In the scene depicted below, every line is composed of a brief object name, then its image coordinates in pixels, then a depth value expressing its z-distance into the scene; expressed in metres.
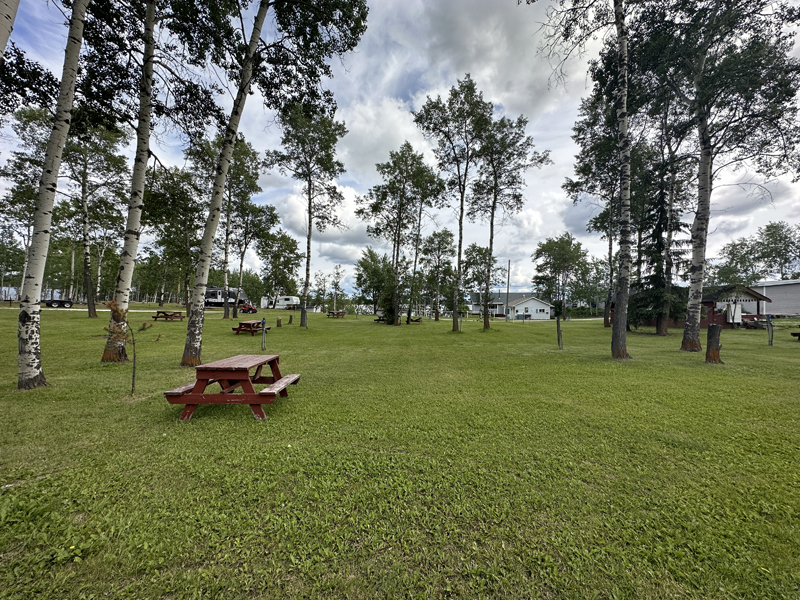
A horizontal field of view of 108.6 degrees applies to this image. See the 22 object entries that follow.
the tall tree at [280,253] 25.31
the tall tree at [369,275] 43.93
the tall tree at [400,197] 23.62
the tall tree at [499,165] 18.77
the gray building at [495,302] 65.56
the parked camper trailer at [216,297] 40.27
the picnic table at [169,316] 19.88
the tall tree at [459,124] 18.16
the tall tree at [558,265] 48.81
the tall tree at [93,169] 18.02
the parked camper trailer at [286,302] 56.13
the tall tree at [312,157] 19.56
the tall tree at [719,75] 9.38
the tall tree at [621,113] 8.81
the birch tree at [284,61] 7.33
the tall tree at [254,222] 24.17
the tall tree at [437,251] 37.38
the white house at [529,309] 52.88
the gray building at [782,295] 32.55
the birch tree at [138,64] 6.88
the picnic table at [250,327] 14.48
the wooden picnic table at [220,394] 3.88
